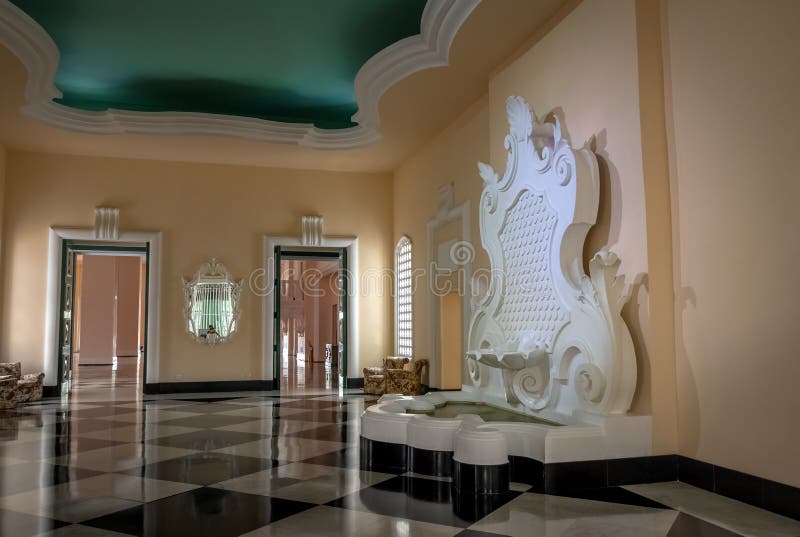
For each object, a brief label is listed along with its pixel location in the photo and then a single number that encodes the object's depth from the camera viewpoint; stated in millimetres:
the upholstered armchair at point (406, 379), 9234
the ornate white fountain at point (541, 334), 4266
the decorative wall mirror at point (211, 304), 10531
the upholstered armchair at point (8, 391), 8422
